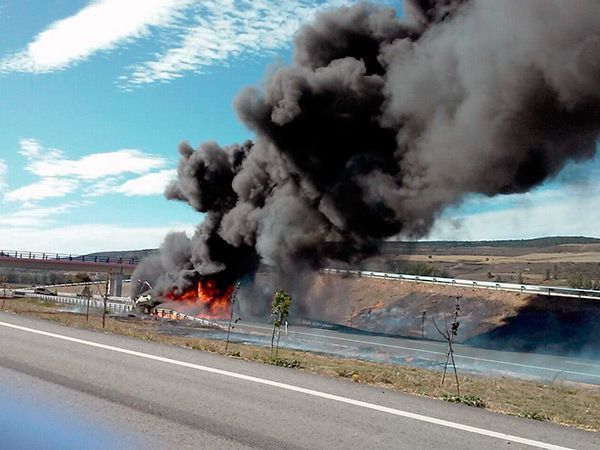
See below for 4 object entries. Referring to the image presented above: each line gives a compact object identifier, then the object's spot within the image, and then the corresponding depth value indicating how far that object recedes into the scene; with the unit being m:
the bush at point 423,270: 72.69
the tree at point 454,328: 11.74
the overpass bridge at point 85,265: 63.38
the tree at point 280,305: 15.38
